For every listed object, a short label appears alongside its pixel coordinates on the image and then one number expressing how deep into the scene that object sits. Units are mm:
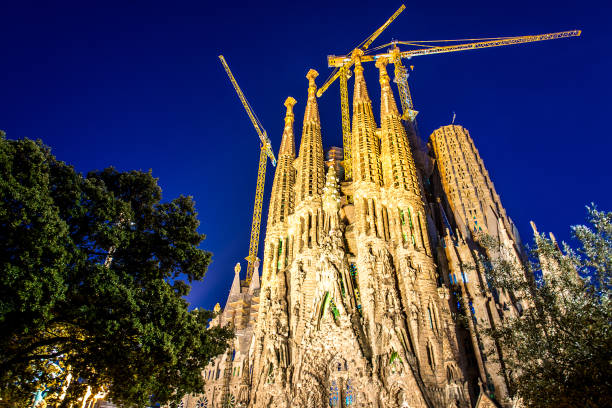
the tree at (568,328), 10016
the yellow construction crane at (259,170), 59181
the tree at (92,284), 10016
